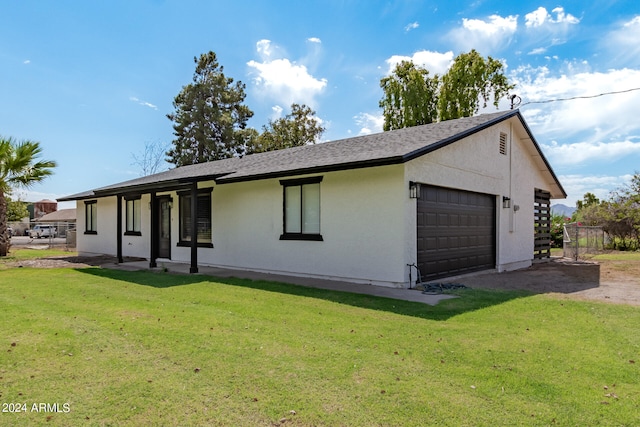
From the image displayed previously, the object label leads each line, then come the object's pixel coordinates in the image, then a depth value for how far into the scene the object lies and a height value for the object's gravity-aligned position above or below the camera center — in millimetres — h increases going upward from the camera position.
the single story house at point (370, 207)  9141 +365
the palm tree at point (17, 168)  15844 +2162
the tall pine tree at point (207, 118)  37719 +9844
